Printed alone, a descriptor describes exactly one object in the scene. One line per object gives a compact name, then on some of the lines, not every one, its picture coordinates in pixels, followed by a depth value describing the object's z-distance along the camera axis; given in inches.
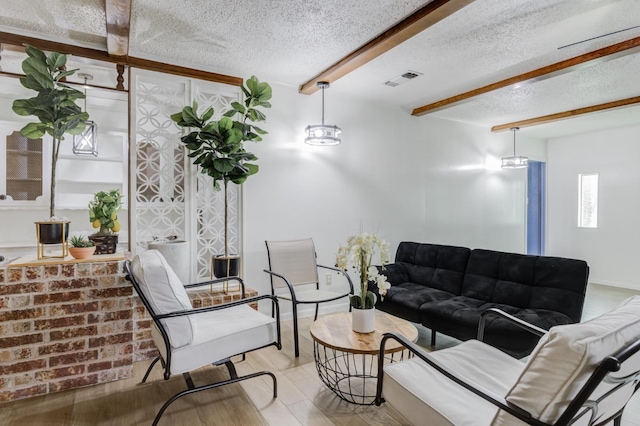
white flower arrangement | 93.2
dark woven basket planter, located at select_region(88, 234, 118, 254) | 107.1
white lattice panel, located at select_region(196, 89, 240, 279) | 142.9
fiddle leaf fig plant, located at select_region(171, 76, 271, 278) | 121.3
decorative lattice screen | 132.6
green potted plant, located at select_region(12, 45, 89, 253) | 93.3
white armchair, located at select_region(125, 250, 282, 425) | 77.2
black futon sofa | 107.8
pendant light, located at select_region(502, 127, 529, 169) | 230.1
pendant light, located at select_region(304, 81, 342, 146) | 146.4
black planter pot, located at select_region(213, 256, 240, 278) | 126.8
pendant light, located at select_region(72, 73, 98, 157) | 137.1
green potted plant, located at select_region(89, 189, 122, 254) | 107.5
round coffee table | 84.1
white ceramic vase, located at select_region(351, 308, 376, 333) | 92.7
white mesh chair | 142.4
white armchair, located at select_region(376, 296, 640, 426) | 43.2
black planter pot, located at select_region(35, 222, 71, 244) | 95.7
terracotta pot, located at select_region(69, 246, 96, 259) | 96.7
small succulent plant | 98.2
